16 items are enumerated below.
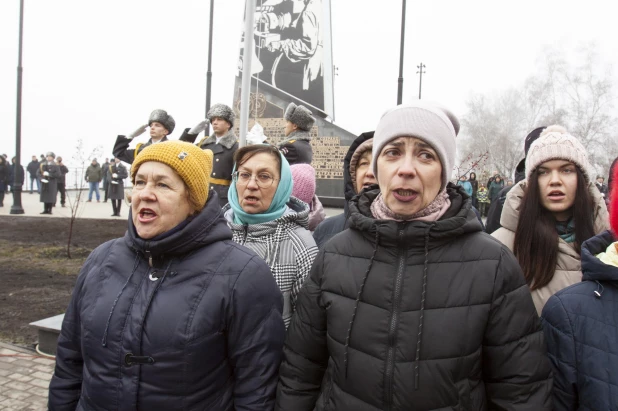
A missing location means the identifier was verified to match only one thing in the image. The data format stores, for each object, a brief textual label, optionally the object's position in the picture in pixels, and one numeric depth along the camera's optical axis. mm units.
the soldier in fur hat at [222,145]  5449
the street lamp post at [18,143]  14500
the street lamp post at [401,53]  13672
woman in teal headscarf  2494
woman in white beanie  1645
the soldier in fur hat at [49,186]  16281
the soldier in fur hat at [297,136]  5445
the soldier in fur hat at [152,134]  5492
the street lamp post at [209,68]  14992
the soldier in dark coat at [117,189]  16797
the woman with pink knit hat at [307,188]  3701
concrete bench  4781
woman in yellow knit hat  1881
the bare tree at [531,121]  36281
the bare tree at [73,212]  8991
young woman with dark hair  2379
